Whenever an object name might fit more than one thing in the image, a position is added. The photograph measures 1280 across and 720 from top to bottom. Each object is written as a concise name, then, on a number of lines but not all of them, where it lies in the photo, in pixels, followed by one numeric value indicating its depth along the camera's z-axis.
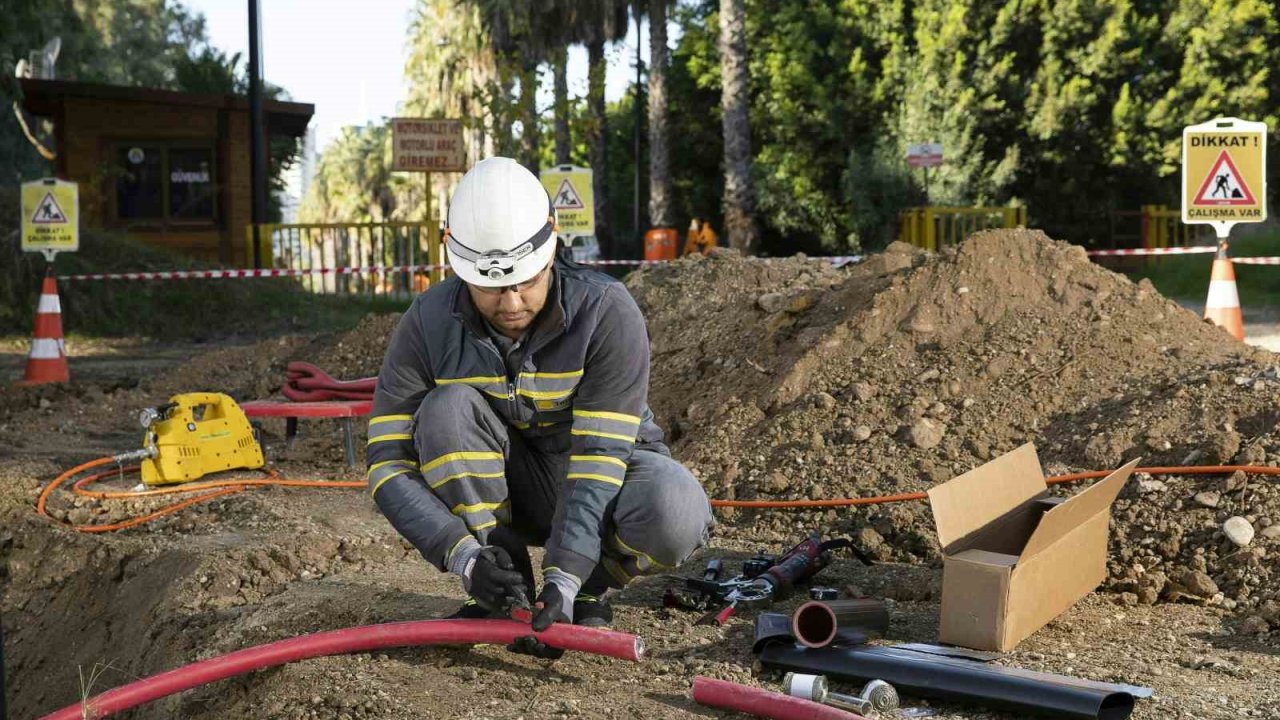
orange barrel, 27.28
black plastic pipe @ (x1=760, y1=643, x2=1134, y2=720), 3.24
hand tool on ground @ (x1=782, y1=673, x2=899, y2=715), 3.36
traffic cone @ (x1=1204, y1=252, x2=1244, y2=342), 9.14
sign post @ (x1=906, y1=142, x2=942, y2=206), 19.25
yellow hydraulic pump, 6.89
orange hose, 5.20
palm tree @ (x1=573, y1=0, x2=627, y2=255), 31.77
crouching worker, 3.57
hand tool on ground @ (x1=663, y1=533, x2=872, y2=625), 4.33
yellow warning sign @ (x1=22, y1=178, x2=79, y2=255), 11.55
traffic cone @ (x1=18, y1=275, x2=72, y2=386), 11.03
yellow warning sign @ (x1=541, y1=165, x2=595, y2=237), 12.55
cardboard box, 3.75
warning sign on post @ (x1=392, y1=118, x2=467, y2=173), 18.06
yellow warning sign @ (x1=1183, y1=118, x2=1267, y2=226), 9.30
